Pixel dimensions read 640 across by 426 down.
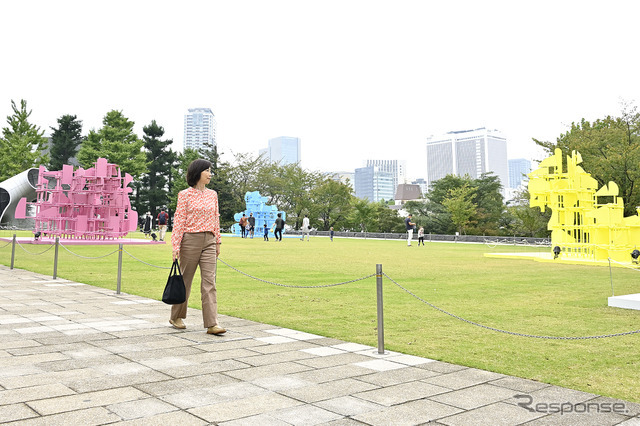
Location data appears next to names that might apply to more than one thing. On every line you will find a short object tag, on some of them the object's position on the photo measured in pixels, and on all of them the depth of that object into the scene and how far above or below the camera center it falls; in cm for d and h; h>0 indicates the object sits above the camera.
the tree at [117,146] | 4988 +888
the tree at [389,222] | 4838 +107
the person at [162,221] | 2658 +67
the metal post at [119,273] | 900 -72
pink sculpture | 2470 +148
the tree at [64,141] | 5825 +1090
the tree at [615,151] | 2638 +451
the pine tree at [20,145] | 5066 +921
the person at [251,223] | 3619 +71
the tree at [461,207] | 4106 +212
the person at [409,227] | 2736 +32
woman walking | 586 -5
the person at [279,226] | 3156 +43
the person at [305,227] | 3211 +40
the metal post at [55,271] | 1108 -83
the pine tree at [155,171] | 5584 +712
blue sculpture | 4069 +181
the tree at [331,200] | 5075 +339
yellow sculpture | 1672 +58
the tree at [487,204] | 4175 +255
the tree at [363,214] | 5131 +194
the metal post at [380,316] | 488 -82
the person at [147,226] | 3681 +58
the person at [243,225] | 3678 +61
